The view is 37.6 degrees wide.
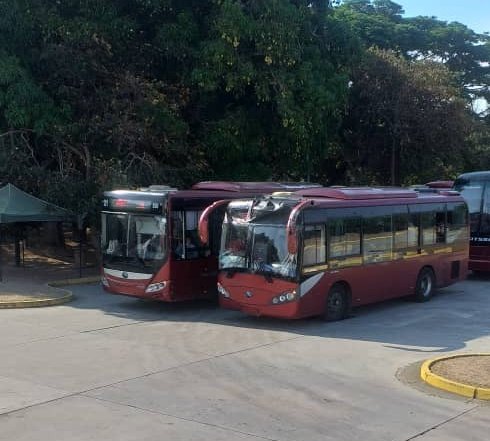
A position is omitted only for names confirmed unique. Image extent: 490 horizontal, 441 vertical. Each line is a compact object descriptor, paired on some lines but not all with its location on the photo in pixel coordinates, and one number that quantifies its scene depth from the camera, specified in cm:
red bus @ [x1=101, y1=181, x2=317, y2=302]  1548
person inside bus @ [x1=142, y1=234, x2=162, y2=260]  1557
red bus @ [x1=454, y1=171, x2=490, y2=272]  2150
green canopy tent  1961
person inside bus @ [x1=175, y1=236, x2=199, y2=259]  1562
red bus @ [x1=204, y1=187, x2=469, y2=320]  1379
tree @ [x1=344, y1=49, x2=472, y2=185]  3019
